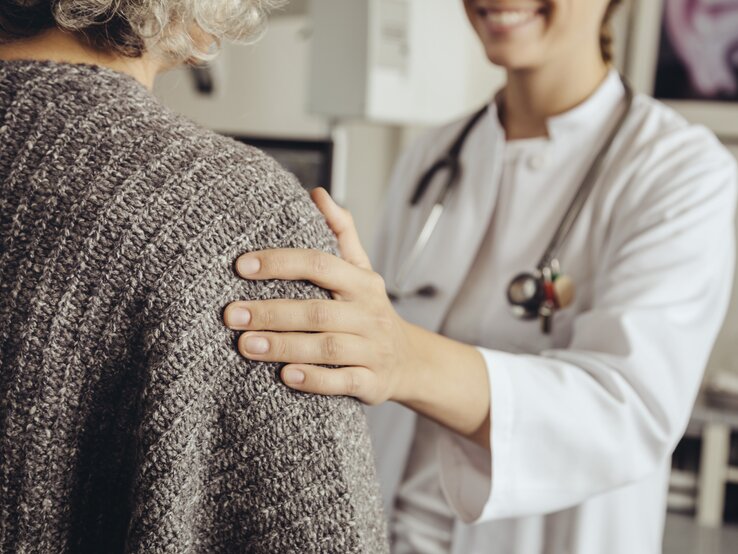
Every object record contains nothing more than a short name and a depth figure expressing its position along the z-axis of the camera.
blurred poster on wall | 2.67
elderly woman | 0.56
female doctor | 0.89
